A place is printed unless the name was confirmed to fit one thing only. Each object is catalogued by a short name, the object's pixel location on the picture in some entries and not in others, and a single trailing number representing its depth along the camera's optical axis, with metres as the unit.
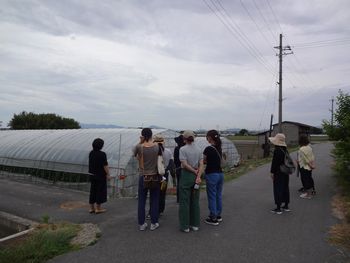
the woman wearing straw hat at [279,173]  6.95
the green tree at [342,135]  9.70
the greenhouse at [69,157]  11.20
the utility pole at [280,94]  26.98
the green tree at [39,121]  48.31
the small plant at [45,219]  6.76
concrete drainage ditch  6.74
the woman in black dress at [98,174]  7.09
